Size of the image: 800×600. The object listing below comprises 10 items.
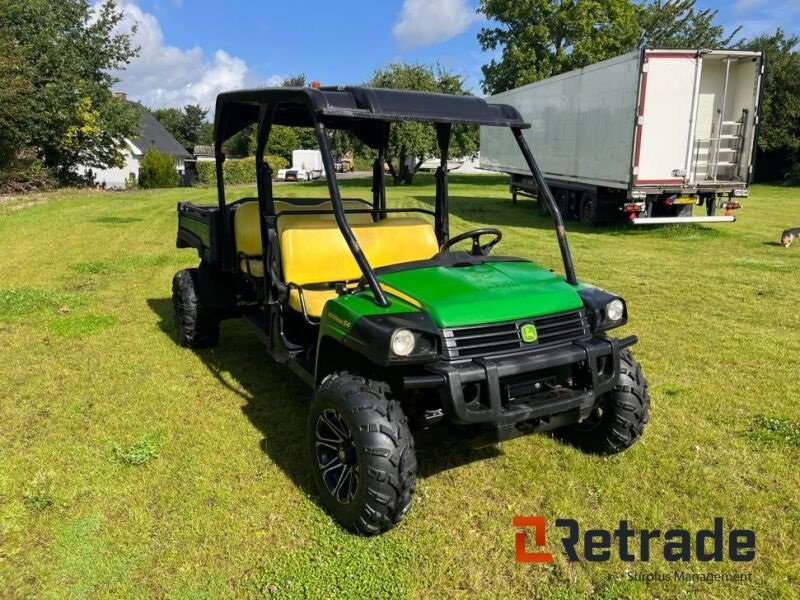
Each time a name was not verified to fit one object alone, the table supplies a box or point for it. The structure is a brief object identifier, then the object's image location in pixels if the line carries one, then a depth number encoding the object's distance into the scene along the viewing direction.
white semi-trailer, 11.76
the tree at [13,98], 20.02
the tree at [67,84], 22.03
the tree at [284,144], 44.20
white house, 42.12
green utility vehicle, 2.79
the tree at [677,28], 39.12
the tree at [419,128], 26.77
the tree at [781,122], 29.77
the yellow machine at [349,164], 38.59
